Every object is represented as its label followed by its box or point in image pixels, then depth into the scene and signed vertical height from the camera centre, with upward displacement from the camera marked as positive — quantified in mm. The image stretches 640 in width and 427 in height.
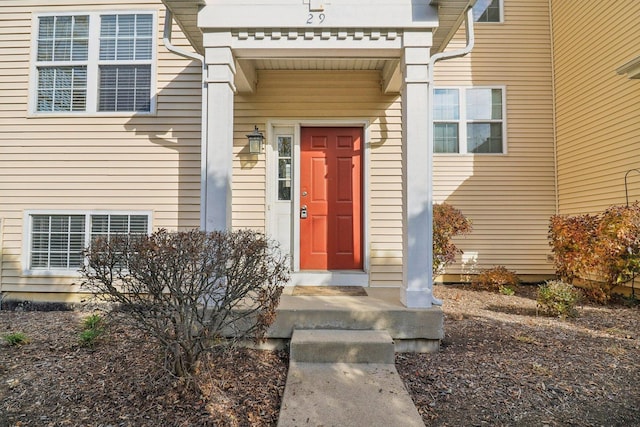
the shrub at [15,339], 3570 -1071
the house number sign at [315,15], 3588 +1994
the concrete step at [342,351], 3076 -996
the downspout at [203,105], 3648 +1183
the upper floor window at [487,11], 7020 +4016
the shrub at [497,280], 6203 -854
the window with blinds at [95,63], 5301 +2256
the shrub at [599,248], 4928 -250
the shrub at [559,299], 4379 -814
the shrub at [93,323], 3740 -959
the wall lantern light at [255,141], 4824 +1087
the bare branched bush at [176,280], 2525 -368
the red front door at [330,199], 5000 +377
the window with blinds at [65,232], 5285 -92
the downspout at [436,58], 3633 +1635
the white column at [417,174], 3545 +505
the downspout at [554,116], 6812 +2032
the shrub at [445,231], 5676 -42
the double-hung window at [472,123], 6938 +1920
